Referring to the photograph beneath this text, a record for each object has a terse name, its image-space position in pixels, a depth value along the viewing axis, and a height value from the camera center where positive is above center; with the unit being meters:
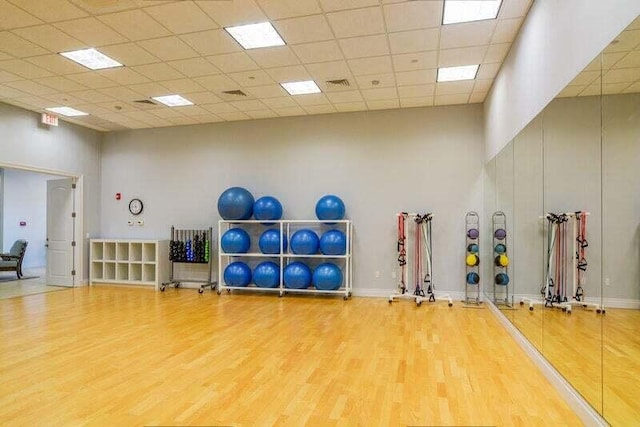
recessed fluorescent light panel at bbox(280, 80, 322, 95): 5.99 +2.09
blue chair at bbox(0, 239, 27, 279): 9.46 -1.12
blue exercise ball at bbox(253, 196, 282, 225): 7.23 +0.12
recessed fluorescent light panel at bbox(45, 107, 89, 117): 7.21 +2.03
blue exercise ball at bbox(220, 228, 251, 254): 7.17 -0.50
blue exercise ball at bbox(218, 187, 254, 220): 7.23 +0.21
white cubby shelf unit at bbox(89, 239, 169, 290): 8.09 -1.02
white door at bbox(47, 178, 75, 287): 8.41 -0.39
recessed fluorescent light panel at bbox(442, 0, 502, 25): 3.82 +2.15
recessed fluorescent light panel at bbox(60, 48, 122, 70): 4.91 +2.10
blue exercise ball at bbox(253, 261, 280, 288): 7.05 -1.14
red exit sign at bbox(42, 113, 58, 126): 7.51 +1.93
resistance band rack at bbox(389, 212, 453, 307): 6.79 -0.75
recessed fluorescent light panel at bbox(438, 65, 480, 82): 5.41 +2.10
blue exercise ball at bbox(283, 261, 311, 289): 6.86 -1.12
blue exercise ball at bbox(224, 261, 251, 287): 7.23 -1.15
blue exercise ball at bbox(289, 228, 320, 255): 6.82 -0.50
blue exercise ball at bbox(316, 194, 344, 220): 6.89 +0.13
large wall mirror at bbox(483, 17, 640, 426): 2.21 -0.11
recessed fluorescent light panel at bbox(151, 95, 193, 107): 6.63 +2.06
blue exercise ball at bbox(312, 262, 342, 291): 6.69 -1.12
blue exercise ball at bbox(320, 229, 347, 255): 6.73 -0.50
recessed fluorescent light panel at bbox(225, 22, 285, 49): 4.30 +2.13
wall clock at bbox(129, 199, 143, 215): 8.68 +0.20
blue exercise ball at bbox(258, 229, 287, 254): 7.12 -0.53
